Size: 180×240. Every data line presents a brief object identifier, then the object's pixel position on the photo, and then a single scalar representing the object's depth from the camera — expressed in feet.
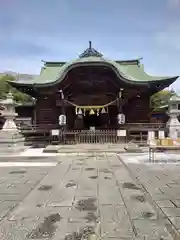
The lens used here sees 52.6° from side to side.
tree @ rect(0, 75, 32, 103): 95.64
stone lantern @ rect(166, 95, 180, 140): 43.57
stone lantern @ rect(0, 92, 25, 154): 38.01
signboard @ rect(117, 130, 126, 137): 42.57
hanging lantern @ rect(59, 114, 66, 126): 45.11
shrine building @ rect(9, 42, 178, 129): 43.21
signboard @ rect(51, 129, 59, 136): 42.85
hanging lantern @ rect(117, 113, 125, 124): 44.94
